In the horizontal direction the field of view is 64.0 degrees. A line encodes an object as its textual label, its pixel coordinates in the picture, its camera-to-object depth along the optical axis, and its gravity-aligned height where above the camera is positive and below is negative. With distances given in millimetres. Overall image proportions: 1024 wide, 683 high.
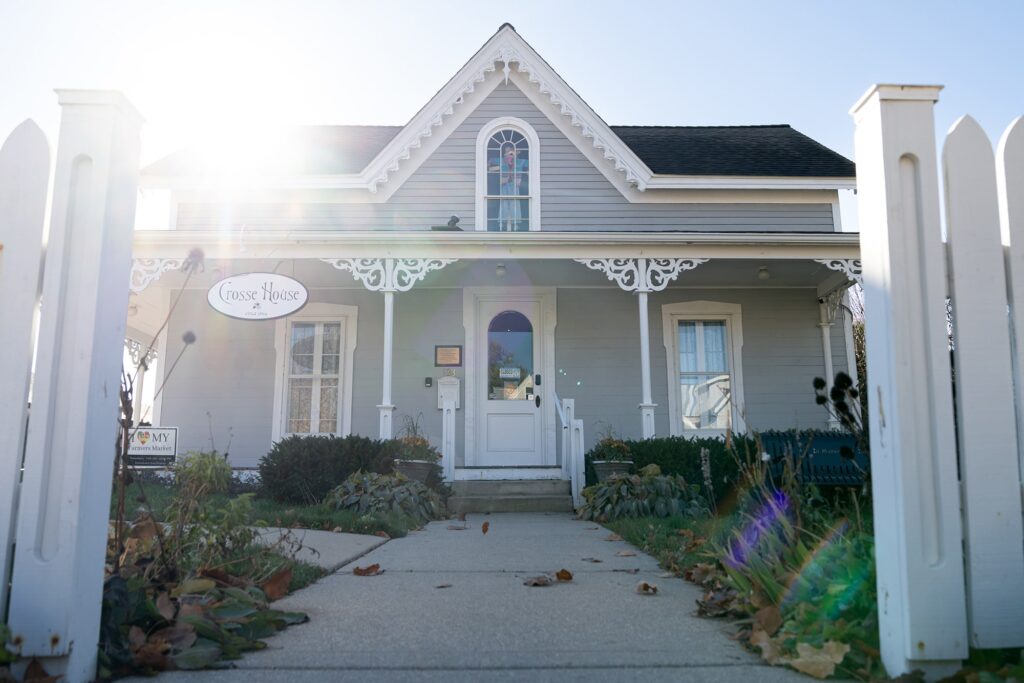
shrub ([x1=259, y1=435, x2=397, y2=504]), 9414 -123
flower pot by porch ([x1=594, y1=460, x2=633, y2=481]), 9516 -133
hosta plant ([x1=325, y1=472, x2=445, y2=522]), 8086 -429
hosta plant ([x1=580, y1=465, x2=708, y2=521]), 7910 -417
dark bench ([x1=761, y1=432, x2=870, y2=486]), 8812 +3
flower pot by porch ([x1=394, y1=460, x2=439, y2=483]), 9555 -166
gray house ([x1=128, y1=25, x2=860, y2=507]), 12133 +2342
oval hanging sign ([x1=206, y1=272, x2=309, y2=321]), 7953 +1525
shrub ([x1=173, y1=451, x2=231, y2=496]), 9789 -205
